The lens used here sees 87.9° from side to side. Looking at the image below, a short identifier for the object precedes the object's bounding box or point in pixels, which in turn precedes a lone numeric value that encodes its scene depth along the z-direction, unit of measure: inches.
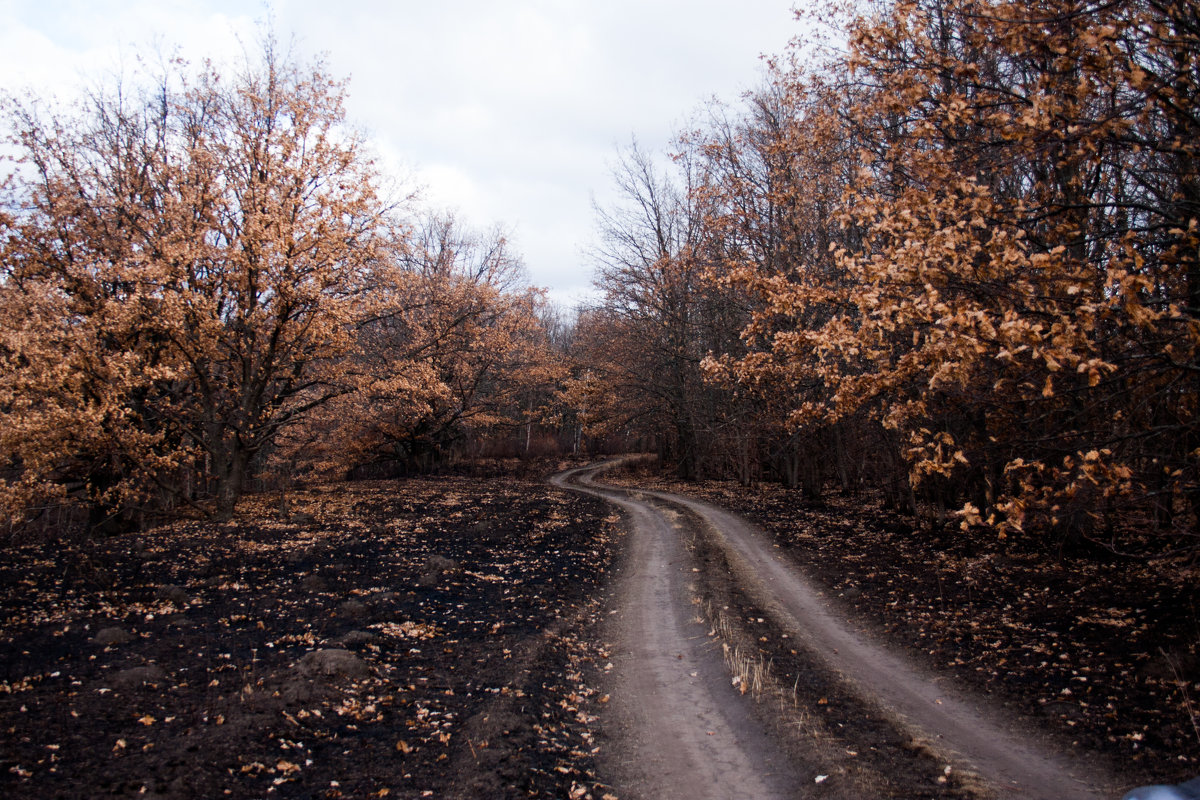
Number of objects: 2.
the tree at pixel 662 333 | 1080.2
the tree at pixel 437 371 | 782.5
